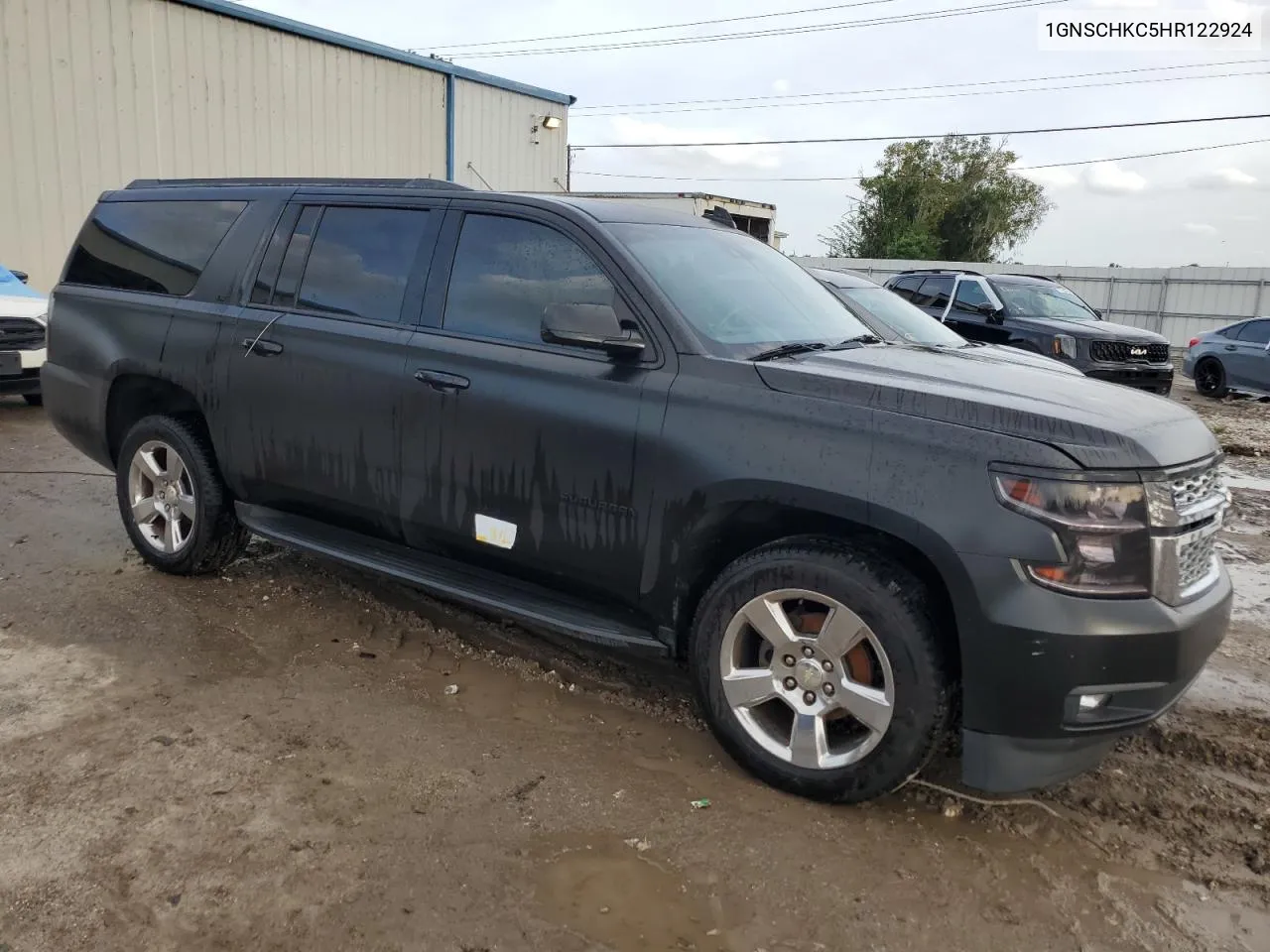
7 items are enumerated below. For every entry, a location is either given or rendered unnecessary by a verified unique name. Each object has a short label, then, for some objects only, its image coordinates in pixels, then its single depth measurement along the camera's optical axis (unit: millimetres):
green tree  43406
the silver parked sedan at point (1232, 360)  15078
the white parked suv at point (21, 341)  9414
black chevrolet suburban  2734
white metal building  12266
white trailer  14156
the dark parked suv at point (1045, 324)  11992
